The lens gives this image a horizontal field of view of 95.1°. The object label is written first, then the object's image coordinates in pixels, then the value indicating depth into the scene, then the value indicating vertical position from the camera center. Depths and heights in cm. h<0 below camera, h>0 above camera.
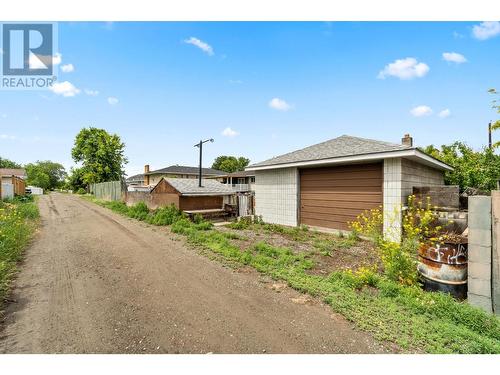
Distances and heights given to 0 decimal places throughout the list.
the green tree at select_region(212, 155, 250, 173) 6800 +794
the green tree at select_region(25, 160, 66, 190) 6100 +440
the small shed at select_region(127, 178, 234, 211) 1230 -38
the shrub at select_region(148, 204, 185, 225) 1112 -139
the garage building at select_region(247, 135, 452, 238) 769 +39
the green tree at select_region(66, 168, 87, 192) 4865 +150
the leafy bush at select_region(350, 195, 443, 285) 431 -133
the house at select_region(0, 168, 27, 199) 2097 +24
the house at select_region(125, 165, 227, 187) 3962 +284
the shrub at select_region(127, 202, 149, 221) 1275 -140
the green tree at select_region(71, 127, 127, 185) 3697 +558
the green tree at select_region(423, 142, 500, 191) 1034 +116
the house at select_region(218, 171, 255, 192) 3334 +150
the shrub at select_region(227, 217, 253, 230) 1077 -174
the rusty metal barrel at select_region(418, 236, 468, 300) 391 -136
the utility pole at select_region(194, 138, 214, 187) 1392 +260
